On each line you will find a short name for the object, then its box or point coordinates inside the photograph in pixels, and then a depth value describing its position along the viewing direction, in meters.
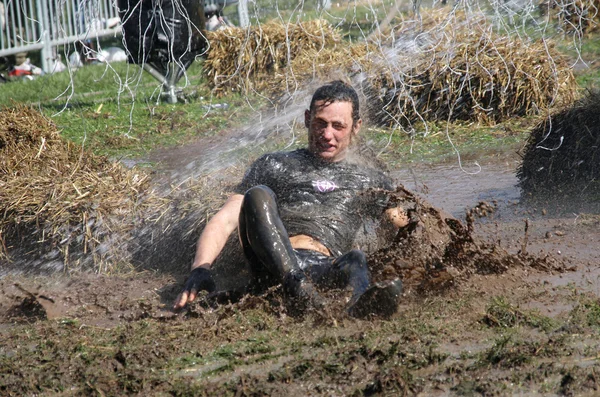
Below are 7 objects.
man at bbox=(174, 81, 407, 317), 8.74
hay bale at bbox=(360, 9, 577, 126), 18.50
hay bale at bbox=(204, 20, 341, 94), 23.06
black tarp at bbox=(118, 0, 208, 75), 19.66
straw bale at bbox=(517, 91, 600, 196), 13.50
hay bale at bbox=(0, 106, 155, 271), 11.43
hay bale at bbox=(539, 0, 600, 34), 24.64
